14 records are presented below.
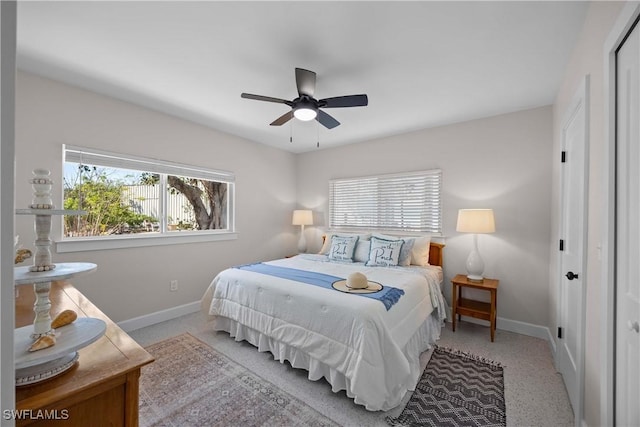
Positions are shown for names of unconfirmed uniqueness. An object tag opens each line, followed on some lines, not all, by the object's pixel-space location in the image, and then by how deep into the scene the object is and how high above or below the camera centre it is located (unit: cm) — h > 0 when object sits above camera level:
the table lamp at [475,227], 285 -15
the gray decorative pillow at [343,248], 356 -50
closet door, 106 -8
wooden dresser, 76 -55
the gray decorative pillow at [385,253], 324 -51
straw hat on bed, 221 -65
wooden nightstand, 274 -107
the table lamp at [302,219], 460 -12
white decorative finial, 88 +7
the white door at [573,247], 159 -24
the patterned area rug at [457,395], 173 -137
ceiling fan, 203 +93
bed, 181 -92
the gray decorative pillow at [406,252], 328 -50
